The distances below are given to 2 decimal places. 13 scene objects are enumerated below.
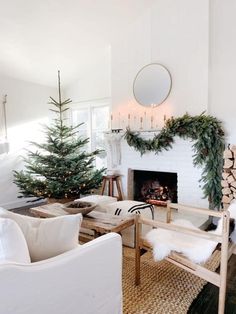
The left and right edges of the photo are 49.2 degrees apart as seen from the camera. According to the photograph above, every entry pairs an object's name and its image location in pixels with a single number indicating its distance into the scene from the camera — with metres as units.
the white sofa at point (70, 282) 1.08
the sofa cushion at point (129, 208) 3.05
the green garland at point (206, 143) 3.50
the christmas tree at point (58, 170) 4.30
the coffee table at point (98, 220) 2.31
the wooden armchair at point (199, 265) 1.70
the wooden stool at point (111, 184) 4.45
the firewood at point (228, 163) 3.33
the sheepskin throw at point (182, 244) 1.94
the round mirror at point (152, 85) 4.03
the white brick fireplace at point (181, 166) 3.80
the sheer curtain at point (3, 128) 4.66
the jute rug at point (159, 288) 1.94
